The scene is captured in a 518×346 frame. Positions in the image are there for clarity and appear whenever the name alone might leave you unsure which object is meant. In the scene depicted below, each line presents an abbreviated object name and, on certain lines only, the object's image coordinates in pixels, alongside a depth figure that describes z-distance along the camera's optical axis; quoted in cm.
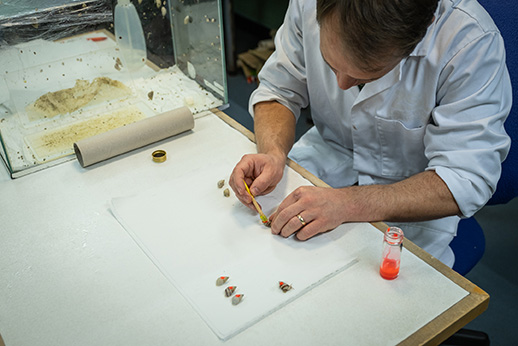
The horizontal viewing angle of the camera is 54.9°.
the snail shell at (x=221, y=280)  96
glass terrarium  127
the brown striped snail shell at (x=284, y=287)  94
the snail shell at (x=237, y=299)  92
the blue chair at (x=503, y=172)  119
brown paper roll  128
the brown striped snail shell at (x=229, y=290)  94
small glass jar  96
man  99
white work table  87
